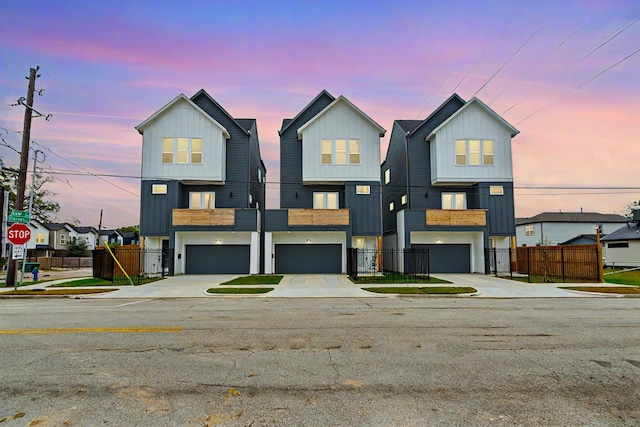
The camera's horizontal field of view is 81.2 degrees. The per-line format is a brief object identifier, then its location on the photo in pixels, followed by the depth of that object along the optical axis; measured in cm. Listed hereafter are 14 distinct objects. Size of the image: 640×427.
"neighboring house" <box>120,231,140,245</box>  4686
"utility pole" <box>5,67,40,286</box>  1855
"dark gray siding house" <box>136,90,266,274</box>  2536
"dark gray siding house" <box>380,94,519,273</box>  2681
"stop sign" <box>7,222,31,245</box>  1734
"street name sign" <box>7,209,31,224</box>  1822
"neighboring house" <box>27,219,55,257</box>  5550
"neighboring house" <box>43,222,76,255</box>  6228
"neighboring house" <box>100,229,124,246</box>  7496
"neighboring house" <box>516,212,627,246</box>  5081
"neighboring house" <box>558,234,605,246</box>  4452
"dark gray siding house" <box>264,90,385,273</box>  2658
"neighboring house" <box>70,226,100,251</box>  7075
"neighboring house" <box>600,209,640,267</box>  3284
